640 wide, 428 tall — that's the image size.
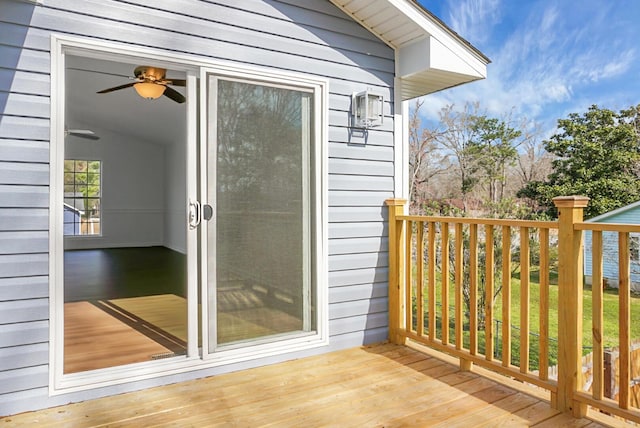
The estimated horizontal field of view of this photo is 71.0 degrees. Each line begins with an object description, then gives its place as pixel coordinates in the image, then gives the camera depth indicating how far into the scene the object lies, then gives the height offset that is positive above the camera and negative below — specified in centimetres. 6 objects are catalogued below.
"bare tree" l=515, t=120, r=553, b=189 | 1543 +190
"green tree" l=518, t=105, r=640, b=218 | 1376 +156
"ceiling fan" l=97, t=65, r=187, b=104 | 433 +132
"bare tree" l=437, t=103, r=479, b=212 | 1520 +260
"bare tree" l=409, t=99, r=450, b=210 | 1465 +185
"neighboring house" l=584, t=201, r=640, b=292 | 895 -76
